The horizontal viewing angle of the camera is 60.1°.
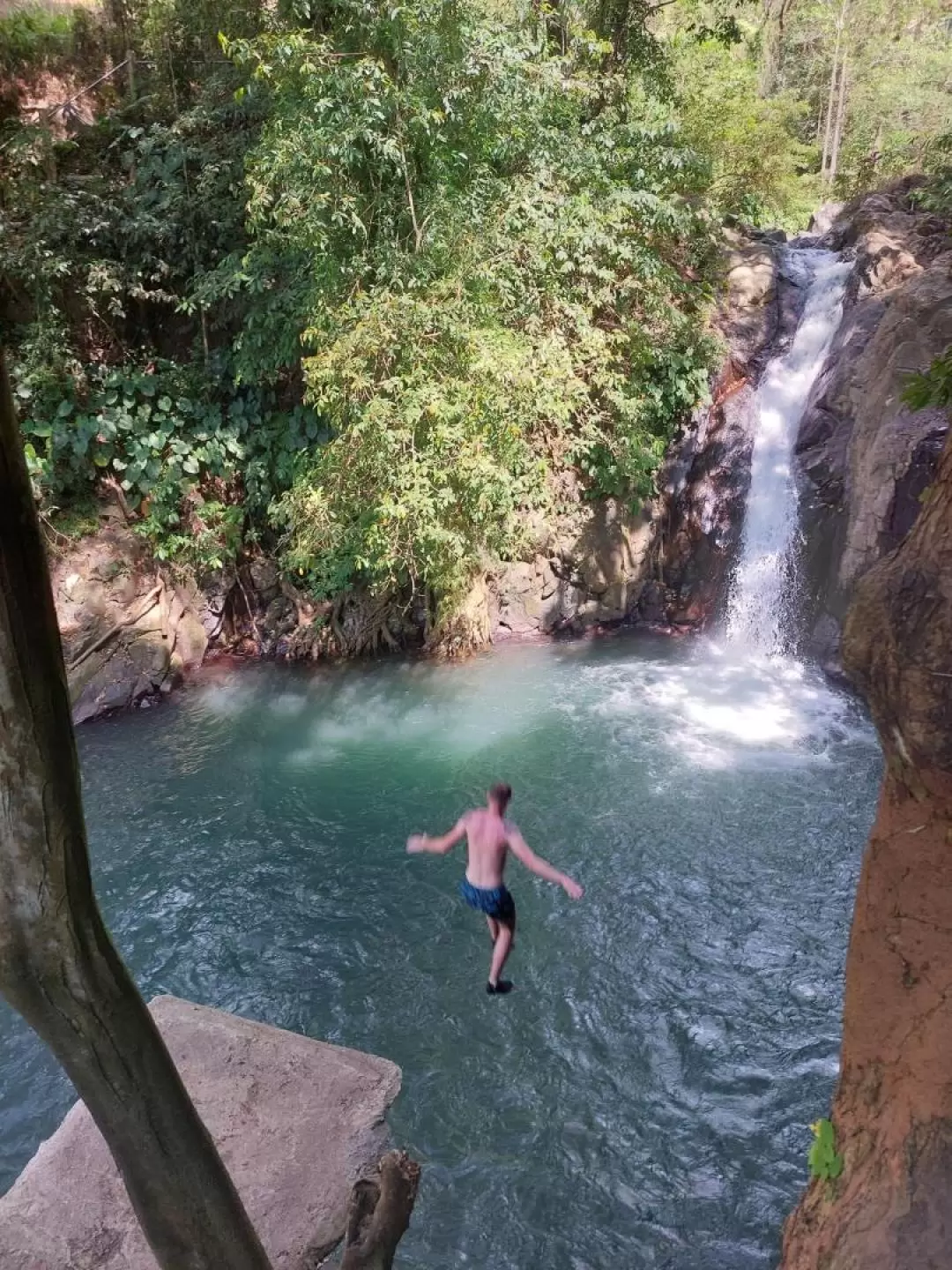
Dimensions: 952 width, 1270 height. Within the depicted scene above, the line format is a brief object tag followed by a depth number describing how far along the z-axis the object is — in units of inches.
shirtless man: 194.1
